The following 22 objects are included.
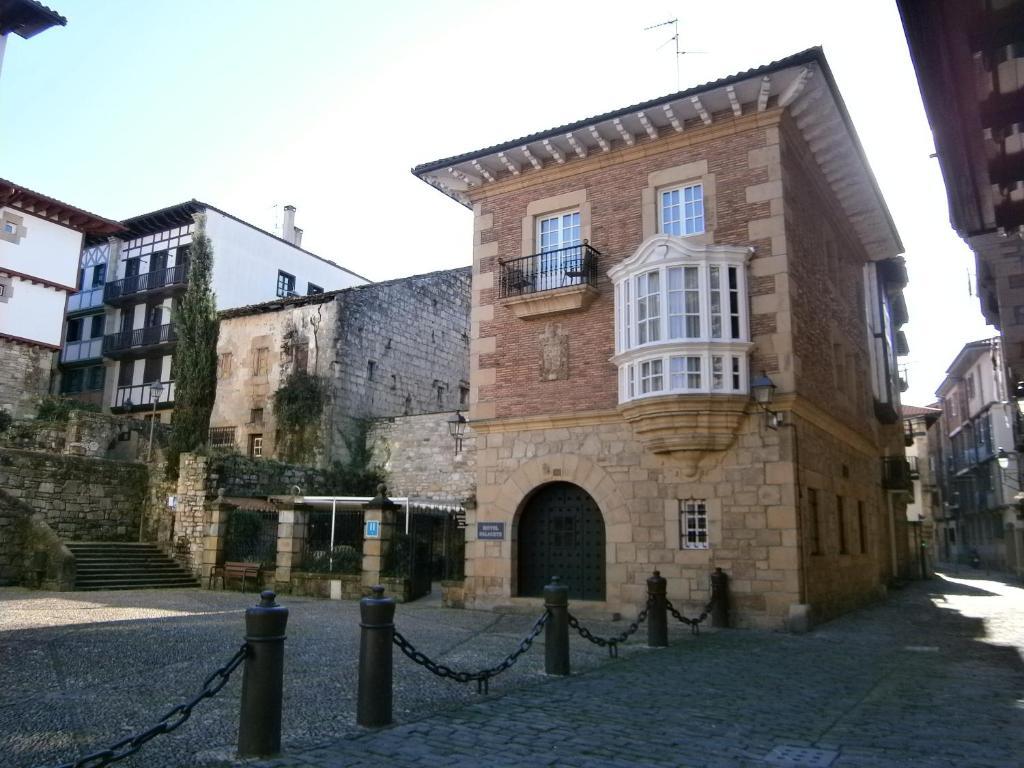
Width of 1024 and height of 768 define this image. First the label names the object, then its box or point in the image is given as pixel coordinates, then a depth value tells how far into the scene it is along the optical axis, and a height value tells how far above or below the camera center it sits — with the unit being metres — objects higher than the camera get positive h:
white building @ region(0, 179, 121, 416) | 28.92 +8.74
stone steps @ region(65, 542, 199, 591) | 18.83 -1.16
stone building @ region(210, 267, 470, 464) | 26.97 +5.84
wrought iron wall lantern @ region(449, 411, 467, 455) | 24.59 +2.87
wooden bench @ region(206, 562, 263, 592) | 18.58 -1.14
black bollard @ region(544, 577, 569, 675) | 8.23 -1.12
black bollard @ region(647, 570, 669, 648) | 10.37 -1.07
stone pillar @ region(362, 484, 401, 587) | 16.75 -0.23
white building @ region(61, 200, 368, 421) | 34.06 +10.45
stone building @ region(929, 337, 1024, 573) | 32.66 +3.28
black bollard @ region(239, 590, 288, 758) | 5.11 -1.05
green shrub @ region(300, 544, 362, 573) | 18.00 -0.85
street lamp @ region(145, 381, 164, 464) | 30.84 +5.29
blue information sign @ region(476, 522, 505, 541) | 15.17 -0.10
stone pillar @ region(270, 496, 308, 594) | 18.02 -0.34
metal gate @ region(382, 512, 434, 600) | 17.09 -0.79
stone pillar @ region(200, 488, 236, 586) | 19.34 -0.37
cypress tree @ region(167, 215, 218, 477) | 26.56 +5.21
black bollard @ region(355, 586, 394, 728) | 5.96 -1.07
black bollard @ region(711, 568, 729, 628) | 12.55 -1.12
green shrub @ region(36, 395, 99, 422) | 29.36 +4.04
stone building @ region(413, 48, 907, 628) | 13.05 +3.16
